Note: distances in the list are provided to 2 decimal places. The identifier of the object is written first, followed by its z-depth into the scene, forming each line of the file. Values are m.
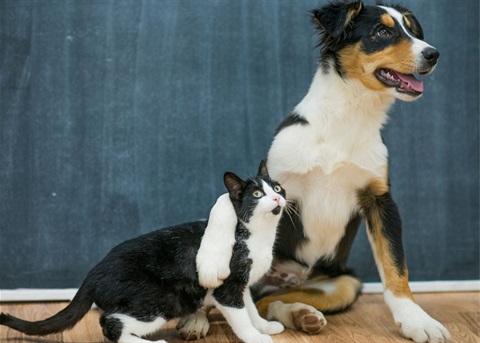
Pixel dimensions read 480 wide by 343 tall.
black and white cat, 2.32
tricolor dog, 2.61
